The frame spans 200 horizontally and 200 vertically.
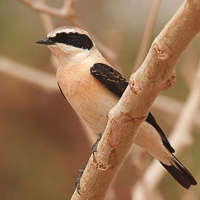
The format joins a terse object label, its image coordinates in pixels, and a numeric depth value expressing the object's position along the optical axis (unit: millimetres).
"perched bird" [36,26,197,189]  4656
